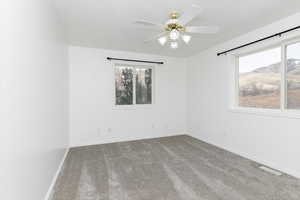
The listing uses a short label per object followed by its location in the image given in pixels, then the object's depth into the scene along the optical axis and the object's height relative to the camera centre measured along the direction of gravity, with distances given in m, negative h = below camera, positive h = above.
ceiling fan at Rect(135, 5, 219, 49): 1.85 +0.99
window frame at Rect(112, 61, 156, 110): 4.02 +0.43
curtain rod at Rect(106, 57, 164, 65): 3.84 +1.10
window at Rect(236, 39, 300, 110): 2.41 +0.40
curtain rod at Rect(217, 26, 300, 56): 2.21 +1.06
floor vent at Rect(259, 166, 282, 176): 2.32 -1.15
